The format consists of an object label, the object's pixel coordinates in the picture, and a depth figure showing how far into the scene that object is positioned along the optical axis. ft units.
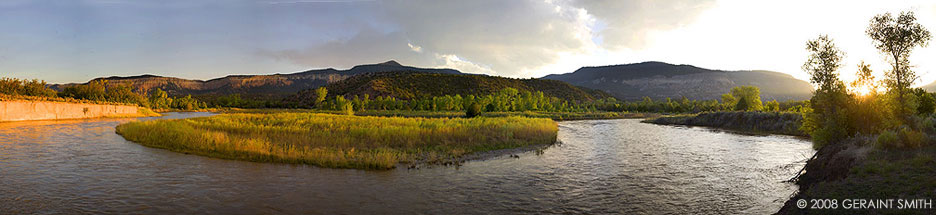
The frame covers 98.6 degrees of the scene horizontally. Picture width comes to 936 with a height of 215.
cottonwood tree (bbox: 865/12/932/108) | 70.69
